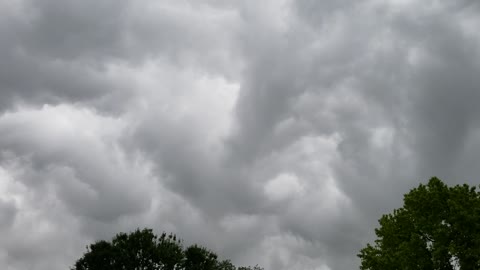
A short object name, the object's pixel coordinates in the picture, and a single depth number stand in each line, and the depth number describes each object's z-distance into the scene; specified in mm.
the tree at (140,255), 85250
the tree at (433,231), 44750
